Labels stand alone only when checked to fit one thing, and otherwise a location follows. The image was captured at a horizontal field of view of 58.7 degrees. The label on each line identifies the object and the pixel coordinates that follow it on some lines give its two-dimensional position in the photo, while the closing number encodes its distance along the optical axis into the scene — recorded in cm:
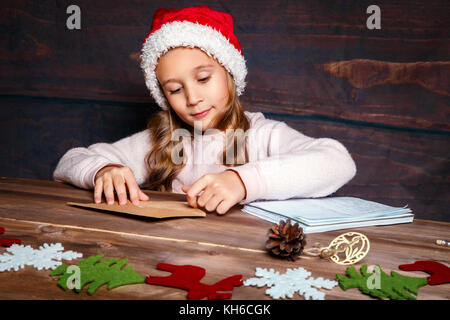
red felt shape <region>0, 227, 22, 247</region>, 65
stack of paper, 79
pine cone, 61
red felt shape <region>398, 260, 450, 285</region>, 55
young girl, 100
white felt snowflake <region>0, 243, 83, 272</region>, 56
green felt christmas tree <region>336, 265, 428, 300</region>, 50
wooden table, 50
